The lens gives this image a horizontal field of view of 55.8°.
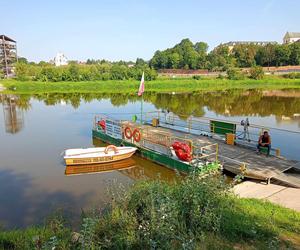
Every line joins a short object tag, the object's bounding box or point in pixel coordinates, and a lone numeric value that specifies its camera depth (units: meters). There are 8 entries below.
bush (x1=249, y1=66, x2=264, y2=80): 74.44
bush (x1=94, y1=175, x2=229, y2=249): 4.96
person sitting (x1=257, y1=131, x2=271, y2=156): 13.12
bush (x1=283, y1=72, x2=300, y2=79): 74.56
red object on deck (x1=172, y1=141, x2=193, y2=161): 12.37
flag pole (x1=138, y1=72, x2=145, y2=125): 17.72
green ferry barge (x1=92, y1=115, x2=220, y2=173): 12.56
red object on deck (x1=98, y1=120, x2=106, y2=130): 18.87
